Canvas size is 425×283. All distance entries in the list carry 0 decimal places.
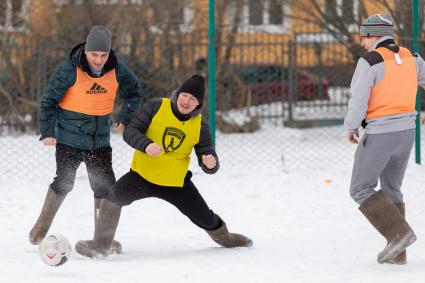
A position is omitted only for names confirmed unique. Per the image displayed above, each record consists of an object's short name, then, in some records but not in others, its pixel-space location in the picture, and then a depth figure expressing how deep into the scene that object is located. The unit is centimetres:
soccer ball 1134
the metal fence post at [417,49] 1994
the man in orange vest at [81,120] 1299
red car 2842
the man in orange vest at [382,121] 1150
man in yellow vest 1230
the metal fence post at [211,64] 1973
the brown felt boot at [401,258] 1171
